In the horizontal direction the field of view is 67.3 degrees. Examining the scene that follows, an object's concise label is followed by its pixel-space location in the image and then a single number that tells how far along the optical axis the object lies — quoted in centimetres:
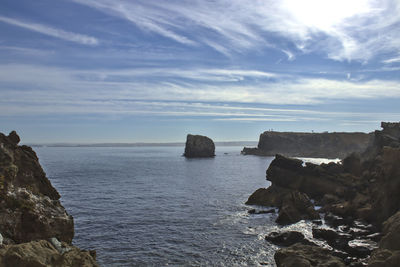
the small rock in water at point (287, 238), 2880
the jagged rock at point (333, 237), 2763
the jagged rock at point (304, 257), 1931
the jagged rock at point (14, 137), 2068
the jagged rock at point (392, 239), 1703
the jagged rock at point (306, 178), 5162
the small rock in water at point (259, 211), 4268
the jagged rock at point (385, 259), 1477
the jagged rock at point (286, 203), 3784
